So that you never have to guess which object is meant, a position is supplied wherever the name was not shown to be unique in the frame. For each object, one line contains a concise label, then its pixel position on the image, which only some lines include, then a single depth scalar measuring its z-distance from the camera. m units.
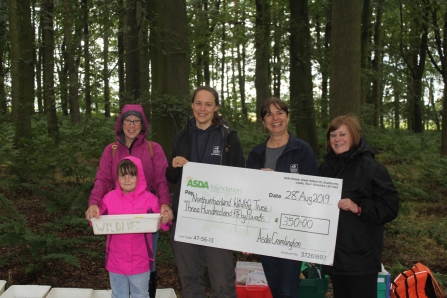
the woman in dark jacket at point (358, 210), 3.29
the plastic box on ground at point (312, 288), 4.33
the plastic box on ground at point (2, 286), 4.50
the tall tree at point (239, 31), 12.68
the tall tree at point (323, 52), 12.02
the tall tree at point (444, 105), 12.50
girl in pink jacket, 3.78
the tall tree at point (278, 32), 12.25
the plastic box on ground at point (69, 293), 4.51
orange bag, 4.07
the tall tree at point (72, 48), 7.50
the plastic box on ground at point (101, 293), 4.55
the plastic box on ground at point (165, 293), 4.58
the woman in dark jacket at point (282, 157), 3.84
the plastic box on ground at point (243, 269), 4.59
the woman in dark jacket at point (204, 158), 3.83
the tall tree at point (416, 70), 25.08
